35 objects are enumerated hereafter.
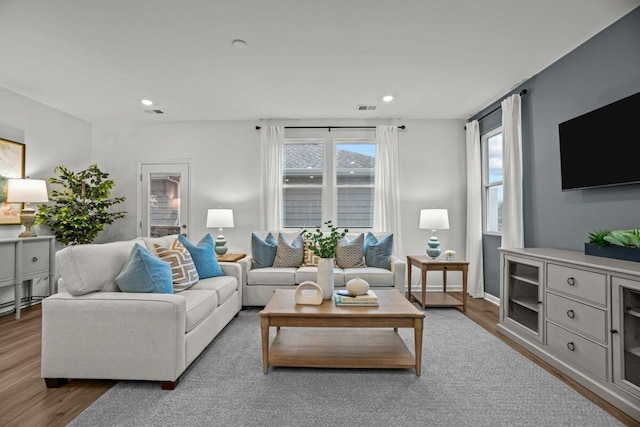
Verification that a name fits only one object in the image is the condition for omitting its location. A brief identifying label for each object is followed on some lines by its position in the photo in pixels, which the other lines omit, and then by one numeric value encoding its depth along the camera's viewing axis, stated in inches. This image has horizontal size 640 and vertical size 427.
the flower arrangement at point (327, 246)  106.3
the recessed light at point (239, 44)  111.3
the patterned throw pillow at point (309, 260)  164.9
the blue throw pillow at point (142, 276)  90.7
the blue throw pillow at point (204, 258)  129.9
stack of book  96.5
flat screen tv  92.5
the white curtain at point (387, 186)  193.8
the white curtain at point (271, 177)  195.2
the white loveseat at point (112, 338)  81.6
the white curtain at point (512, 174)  142.6
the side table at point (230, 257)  156.6
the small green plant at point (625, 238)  85.4
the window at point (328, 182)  200.4
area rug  69.9
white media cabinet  74.8
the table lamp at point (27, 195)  147.6
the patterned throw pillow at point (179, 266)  110.7
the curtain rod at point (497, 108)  142.0
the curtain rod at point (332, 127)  198.1
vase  104.5
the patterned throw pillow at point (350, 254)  161.6
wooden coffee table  88.7
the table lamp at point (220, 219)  181.0
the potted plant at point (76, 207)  167.0
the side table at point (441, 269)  153.1
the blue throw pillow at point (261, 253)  163.6
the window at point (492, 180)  174.4
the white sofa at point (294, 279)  150.6
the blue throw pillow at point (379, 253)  160.7
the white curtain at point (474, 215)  181.8
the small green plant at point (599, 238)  93.8
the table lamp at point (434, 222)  166.1
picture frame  149.0
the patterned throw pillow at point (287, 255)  163.0
